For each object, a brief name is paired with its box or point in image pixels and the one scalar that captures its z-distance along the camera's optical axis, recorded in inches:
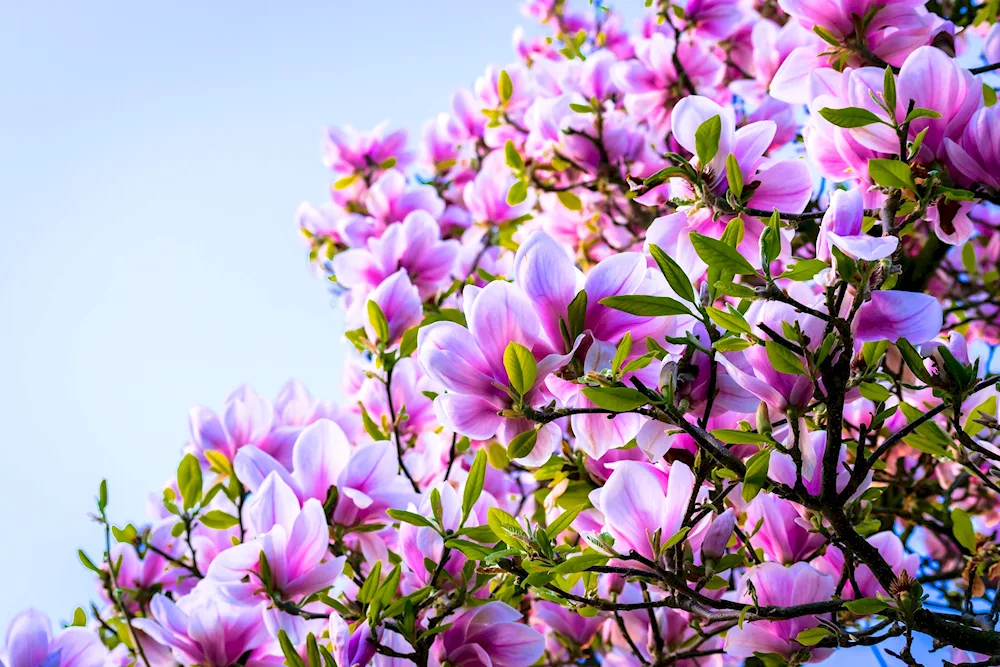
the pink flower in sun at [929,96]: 78.6
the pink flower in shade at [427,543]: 82.7
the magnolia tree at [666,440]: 76.7
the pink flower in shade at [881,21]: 84.7
